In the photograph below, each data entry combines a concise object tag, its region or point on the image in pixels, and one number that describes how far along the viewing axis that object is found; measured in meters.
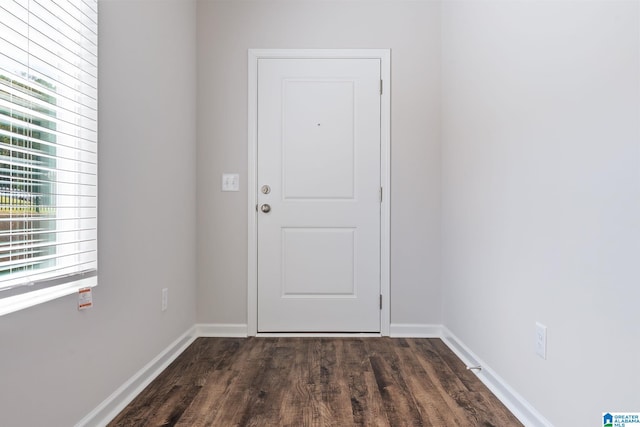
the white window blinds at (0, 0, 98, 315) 1.20
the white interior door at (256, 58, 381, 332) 2.72
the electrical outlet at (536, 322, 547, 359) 1.52
